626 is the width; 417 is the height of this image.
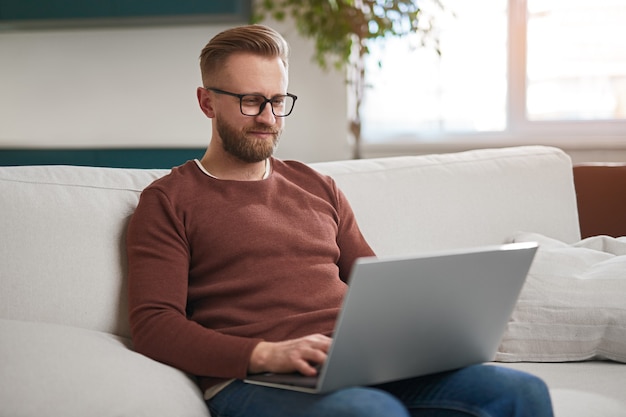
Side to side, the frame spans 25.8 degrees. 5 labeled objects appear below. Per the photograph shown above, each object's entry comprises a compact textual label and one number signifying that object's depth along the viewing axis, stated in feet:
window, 14.82
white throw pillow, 8.62
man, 7.09
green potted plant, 14.52
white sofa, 7.03
